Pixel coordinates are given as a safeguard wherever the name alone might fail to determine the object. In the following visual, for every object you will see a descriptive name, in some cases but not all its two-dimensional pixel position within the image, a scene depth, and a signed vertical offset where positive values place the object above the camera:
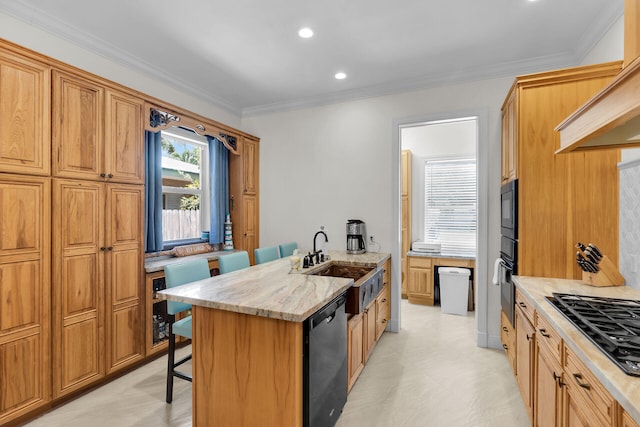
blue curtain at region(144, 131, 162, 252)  3.15 +0.25
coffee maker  3.67 -0.29
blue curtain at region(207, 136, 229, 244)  3.94 +0.33
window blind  4.84 +0.15
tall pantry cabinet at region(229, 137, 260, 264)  4.18 +0.26
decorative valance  2.96 +0.98
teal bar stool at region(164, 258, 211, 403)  2.28 -0.80
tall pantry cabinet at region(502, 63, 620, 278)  2.12 +0.23
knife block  1.95 -0.40
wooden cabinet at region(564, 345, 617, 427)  0.98 -0.67
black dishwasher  1.61 -0.89
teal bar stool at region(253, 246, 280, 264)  3.28 -0.45
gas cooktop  1.06 -0.48
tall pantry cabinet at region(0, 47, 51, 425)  1.94 -0.13
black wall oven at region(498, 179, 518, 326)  2.38 -0.28
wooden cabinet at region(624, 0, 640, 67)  1.00 +0.62
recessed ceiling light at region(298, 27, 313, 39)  2.53 +1.53
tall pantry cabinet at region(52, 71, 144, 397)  2.23 -0.13
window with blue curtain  3.20 +0.33
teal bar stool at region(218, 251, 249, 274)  2.80 -0.46
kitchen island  1.56 -0.74
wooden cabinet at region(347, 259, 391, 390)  2.34 -1.04
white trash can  4.23 -1.07
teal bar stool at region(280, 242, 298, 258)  3.83 -0.44
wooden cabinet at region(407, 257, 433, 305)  4.62 -1.04
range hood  0.89 +0.34
